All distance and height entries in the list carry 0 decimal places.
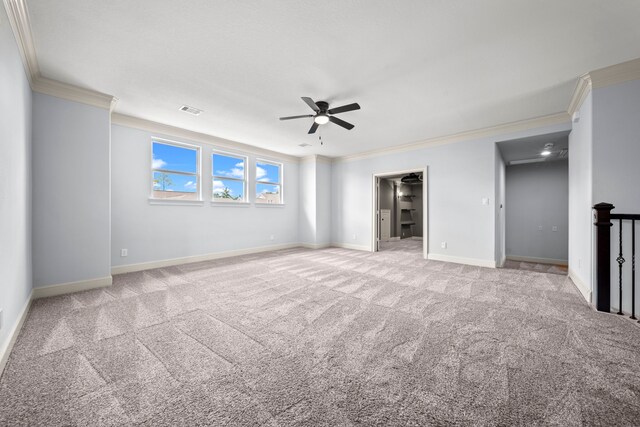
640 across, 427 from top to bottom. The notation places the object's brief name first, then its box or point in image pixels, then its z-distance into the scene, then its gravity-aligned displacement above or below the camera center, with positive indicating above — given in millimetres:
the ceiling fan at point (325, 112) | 3311 +1394
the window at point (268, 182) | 6740 +821
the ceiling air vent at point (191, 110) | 4043 +1686
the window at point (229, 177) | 5816 +829
